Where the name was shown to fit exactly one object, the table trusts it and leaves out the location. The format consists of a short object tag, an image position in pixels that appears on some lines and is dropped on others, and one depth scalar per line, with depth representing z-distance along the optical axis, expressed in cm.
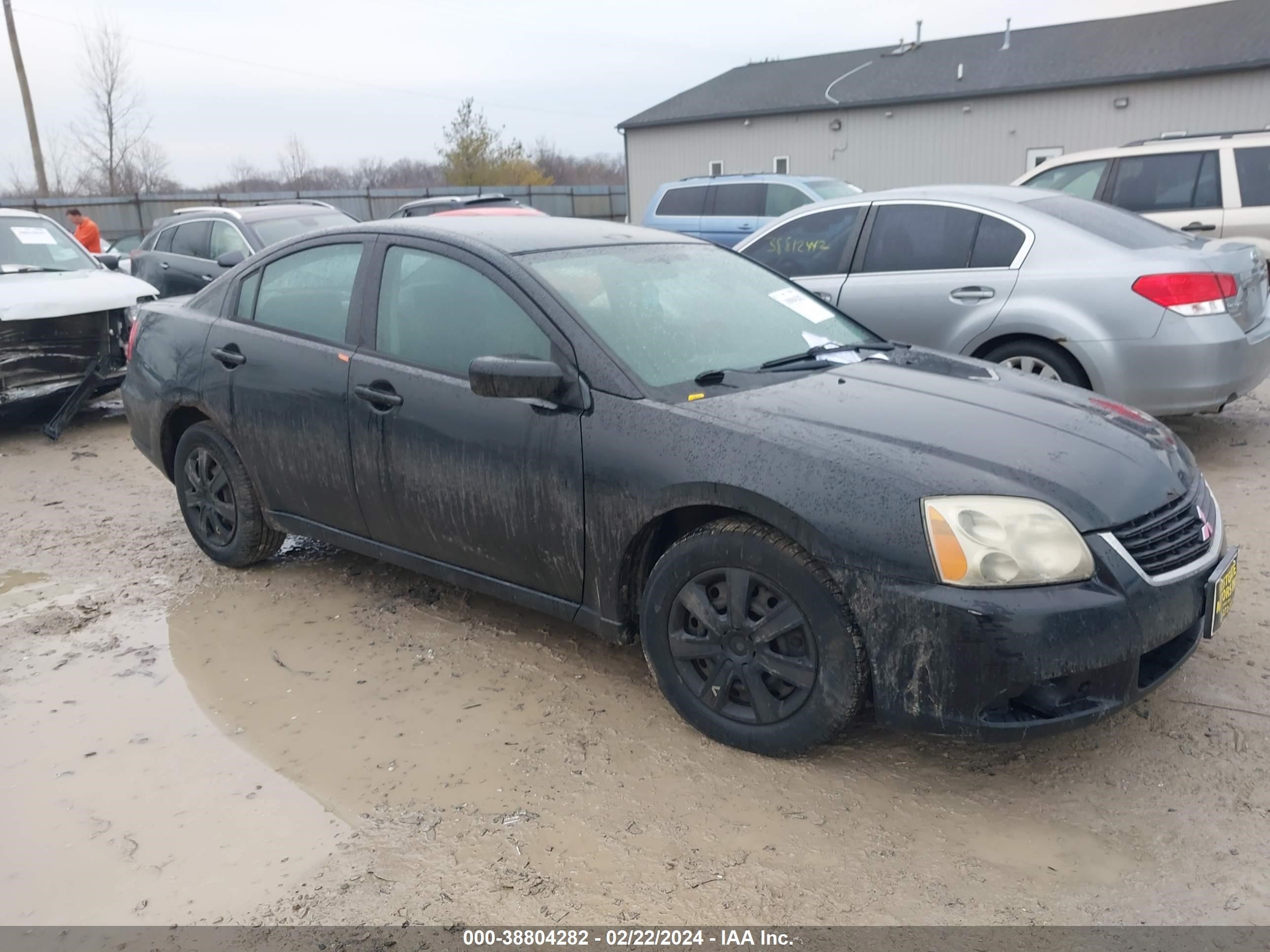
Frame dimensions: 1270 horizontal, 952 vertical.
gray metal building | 2230
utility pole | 2678
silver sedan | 543
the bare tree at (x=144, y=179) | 3847
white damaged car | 762
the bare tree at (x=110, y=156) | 3688
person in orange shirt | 1541
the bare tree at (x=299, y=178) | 4681
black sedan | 272
